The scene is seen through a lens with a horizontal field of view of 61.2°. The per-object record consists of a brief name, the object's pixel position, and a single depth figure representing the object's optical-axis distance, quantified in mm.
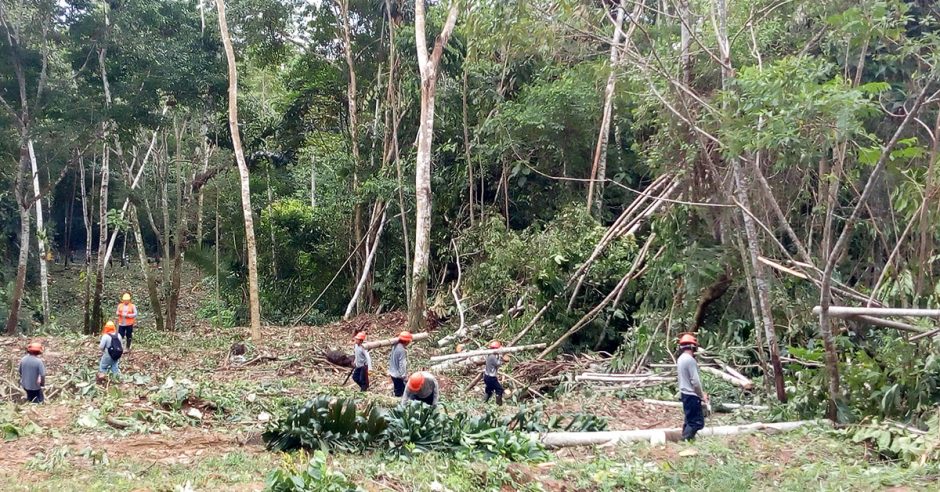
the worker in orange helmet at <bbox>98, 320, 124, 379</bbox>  13289
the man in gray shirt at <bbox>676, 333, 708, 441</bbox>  8789
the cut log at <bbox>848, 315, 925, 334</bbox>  8703
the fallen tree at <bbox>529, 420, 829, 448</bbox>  8789
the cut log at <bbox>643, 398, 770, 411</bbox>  10539
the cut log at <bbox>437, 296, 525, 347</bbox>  16703
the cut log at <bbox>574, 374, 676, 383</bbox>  12357
